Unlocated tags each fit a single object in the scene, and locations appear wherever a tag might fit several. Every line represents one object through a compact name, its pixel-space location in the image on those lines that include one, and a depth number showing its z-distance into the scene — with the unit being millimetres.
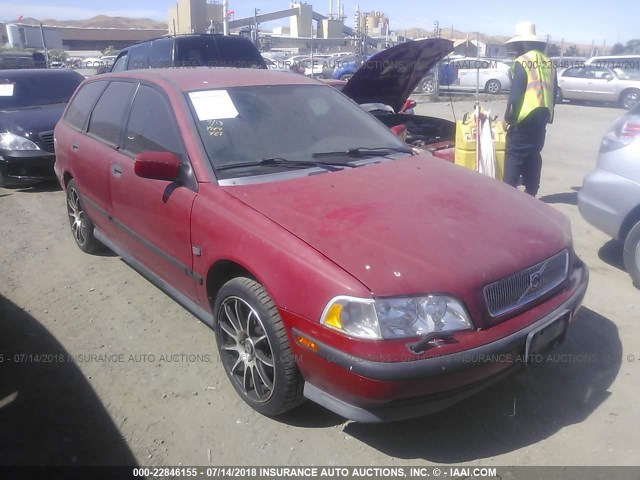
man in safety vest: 5555
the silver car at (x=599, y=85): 17312
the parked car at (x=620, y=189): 4227
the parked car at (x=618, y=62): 18094
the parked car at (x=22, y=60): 18938
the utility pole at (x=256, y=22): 19134
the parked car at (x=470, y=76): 20781
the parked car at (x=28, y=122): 7152
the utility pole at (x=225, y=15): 21594
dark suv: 8586
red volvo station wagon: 2340
